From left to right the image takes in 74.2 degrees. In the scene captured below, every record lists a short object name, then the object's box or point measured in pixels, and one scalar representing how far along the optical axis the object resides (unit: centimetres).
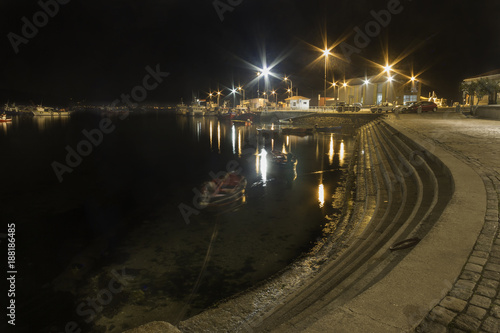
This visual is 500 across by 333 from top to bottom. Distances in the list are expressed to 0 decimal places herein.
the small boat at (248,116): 8535
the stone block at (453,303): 360
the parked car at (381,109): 4781
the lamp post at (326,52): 4182
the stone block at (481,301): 365
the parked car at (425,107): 3872
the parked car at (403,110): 4075
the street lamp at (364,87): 7021
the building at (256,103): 11281
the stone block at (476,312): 348
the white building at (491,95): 3603
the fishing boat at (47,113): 15450
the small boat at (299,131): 4966
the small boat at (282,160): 2542
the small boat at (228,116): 9900
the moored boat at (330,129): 5006
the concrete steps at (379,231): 483
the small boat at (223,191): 1517
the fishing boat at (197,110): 18009
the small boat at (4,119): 9728
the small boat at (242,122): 8107
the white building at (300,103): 7610
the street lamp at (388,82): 6125
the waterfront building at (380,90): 6312
